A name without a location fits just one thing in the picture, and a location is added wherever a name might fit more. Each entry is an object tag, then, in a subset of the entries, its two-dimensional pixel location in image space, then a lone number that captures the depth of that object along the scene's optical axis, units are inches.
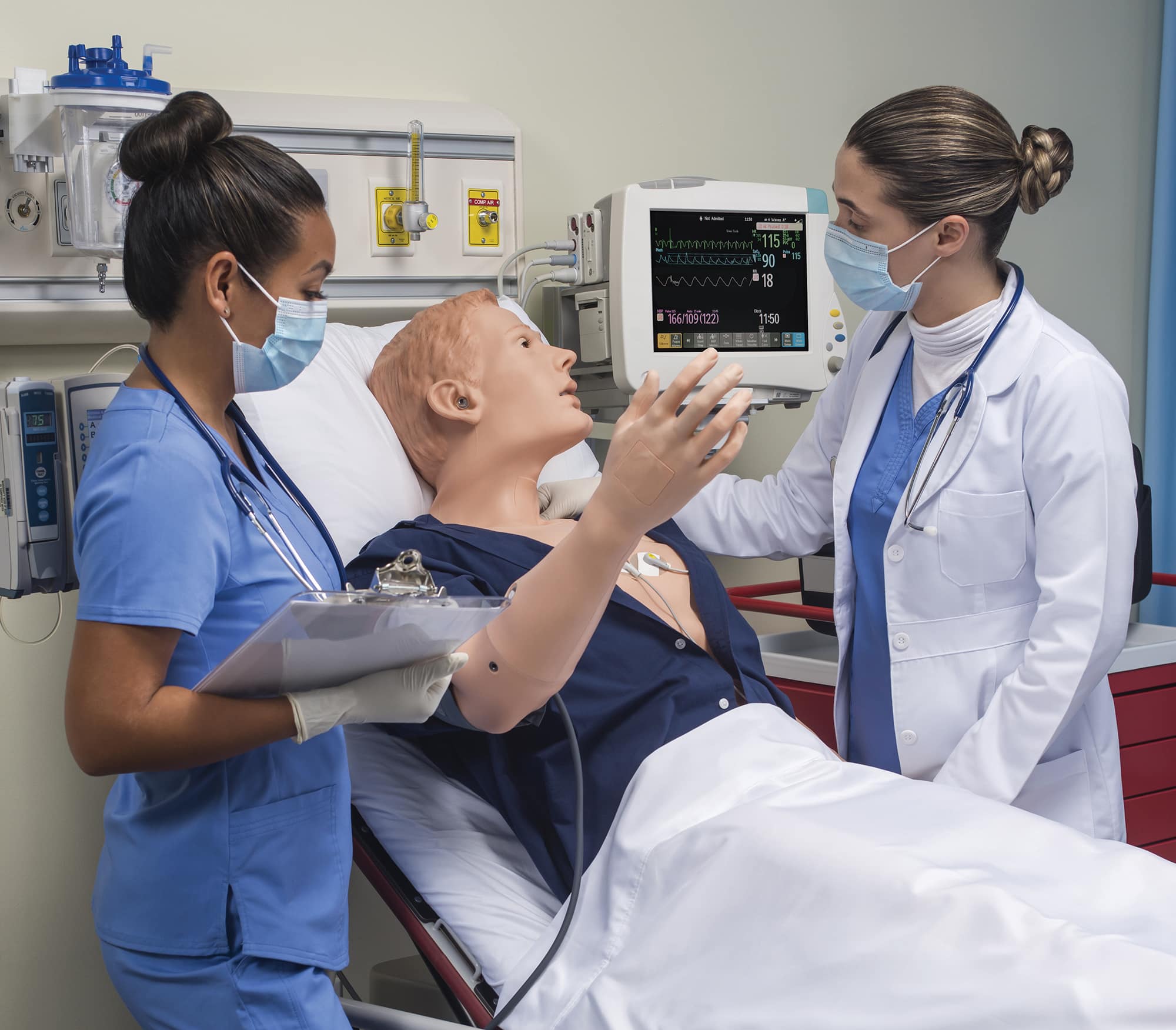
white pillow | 70.0
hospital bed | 55.9
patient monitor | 86.5
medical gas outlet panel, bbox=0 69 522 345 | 76.6
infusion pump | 62.6
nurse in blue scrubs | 40.7
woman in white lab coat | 61.8
